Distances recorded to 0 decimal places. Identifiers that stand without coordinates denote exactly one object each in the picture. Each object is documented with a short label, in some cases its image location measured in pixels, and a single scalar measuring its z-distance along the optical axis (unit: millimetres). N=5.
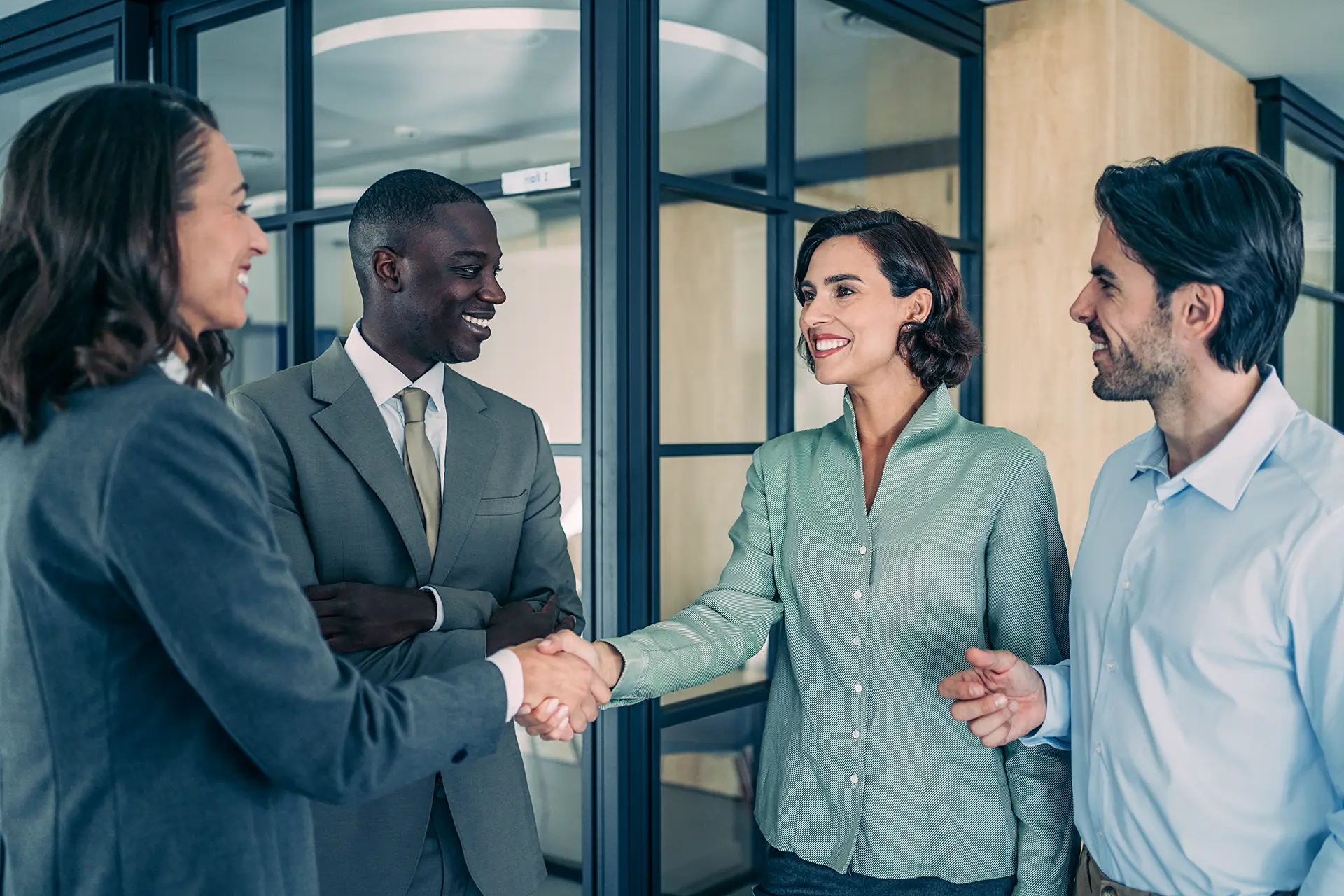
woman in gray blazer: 966
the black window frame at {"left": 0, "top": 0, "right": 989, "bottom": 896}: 2320
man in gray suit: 1577
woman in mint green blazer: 1630
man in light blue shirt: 1229
